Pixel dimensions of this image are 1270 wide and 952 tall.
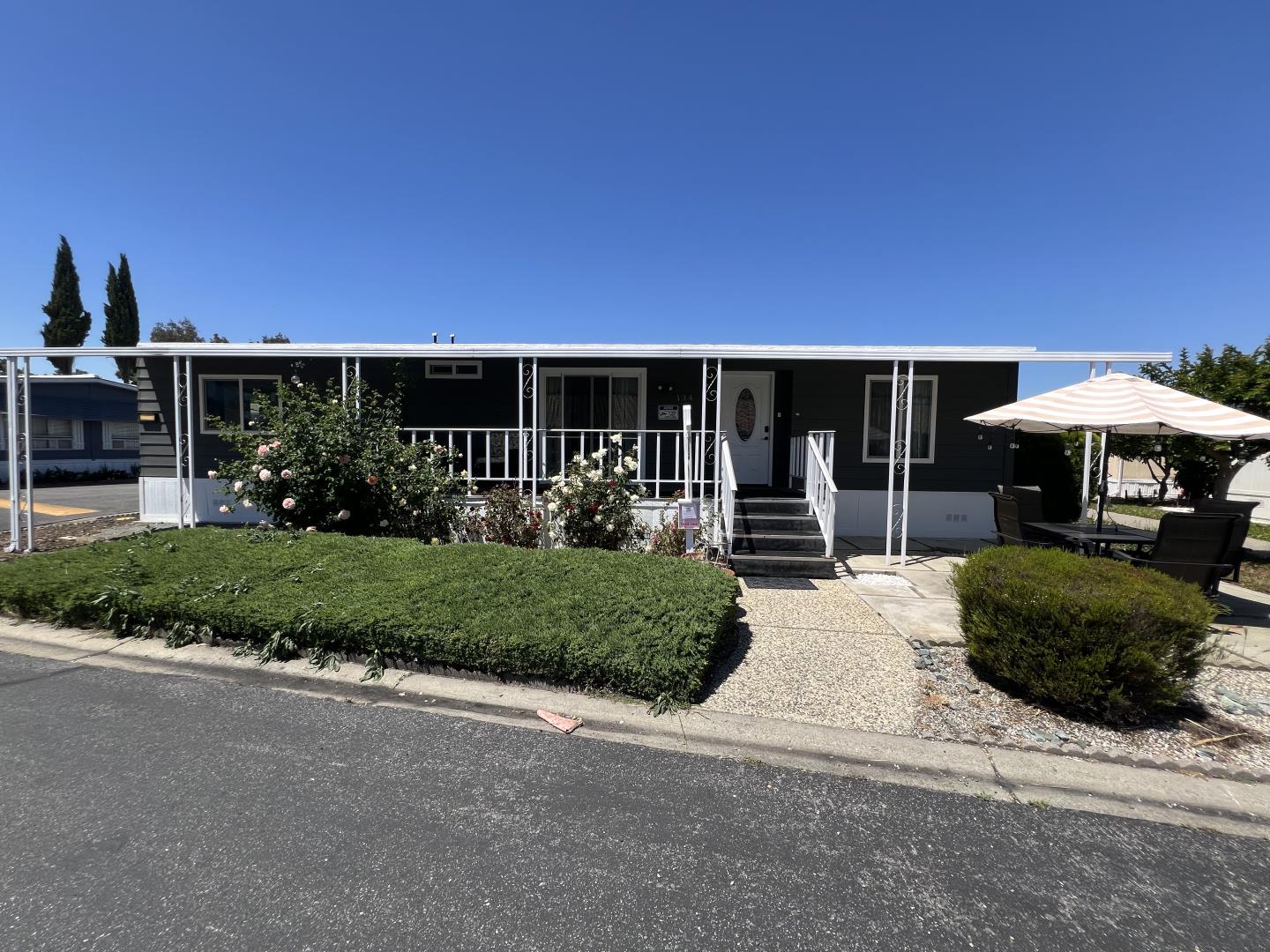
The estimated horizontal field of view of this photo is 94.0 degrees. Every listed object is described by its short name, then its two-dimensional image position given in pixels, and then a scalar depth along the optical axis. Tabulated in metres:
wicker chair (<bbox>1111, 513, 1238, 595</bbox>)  5.24
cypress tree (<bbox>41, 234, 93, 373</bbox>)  31.80
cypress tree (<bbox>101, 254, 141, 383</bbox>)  34.03
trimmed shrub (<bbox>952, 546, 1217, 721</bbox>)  3.29
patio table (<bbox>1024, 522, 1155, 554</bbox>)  6.13
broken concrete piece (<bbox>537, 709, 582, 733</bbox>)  3.40
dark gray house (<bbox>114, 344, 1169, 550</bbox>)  9.84
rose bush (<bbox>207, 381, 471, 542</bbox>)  6.87
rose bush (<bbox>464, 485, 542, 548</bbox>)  7.27
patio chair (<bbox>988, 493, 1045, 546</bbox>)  6.66
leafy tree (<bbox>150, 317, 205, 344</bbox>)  37.72
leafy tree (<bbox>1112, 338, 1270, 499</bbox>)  8.92
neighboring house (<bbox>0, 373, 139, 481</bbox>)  22.41
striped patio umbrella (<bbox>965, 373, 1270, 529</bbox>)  5.54
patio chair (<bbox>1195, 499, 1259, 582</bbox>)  5.31
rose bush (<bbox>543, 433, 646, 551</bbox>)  6.81
